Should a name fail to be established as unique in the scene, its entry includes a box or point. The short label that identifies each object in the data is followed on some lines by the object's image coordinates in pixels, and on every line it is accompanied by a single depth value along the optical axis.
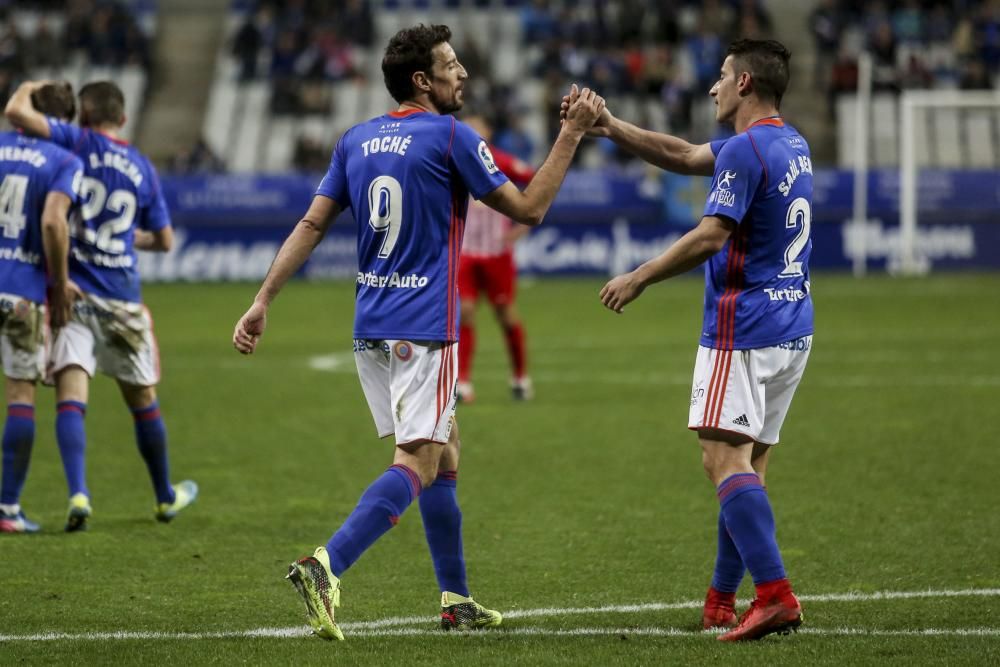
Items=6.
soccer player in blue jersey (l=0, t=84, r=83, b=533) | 15.37
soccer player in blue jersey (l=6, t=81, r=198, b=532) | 15.62
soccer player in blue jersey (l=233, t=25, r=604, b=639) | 11.13
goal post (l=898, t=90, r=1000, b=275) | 51.78
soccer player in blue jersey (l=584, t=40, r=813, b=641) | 10.95
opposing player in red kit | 26.53
